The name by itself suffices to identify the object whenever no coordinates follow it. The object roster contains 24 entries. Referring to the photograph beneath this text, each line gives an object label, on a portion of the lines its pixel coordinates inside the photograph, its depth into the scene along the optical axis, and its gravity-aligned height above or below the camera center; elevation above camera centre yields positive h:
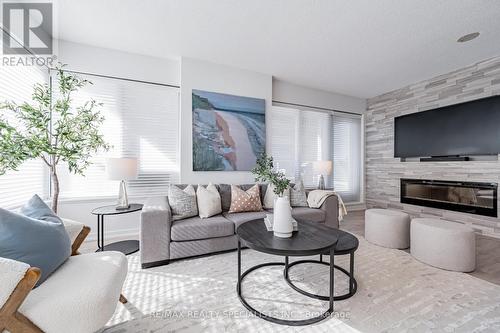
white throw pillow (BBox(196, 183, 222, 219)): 2.57 -0.43
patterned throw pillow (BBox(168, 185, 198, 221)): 2.45 -0.43
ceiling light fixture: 2.59 +1.62
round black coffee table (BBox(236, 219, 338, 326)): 1.43 -0.55
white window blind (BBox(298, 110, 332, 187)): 4.35 +0.53
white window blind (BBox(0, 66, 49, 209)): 2.02 +0.01
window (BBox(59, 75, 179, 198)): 2.93 +0.47
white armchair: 0.88 -0.61
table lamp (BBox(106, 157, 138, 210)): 2.46 -0.04
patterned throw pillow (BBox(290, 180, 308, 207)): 3.20 -0.44
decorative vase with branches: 1.68 -0.30
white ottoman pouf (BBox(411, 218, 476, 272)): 2.08 -0.79
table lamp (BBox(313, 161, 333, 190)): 3.92 -0.03
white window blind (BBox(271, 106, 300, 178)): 4.08 +0.56
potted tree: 1.70 +0.29
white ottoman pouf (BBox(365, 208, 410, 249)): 2.67 -0.79
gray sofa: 2.17 -0.72
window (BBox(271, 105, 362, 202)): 4.15 +0.47
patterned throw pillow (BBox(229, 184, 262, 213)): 2.83 -0.45
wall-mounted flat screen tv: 3.15 +0.62
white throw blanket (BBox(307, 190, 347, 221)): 3.09 -0.46
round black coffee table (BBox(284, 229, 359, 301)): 1.67 -0.66
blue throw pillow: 1.05 -0.39
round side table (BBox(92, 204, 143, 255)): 2.36 -0.98
